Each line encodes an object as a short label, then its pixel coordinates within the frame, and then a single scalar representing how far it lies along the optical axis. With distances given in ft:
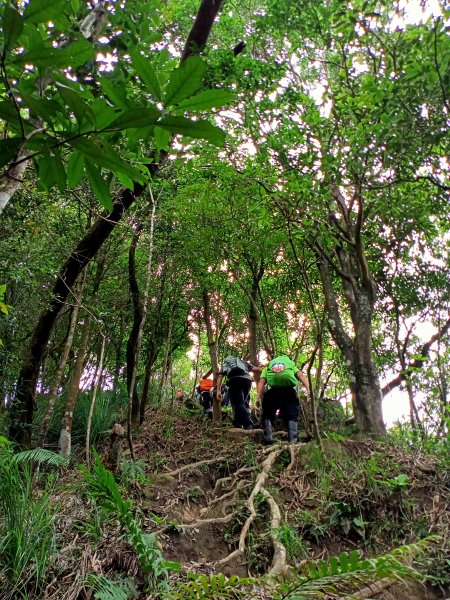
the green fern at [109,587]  8.91
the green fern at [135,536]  9.62
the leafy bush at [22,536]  9.16
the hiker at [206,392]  36.99
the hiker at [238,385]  25.63
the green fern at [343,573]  6.39
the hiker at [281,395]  21.77
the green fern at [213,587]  7.23
